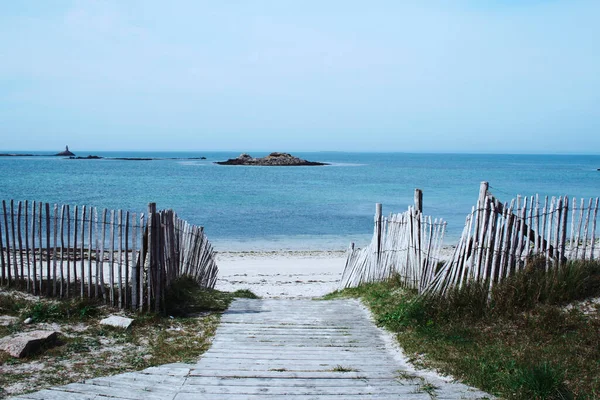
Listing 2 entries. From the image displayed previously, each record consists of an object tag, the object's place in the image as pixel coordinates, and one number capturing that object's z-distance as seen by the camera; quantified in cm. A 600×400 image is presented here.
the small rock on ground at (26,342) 562
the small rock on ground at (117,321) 696
